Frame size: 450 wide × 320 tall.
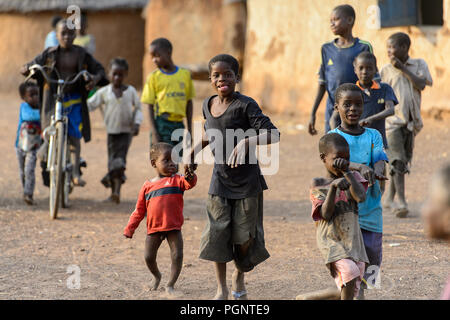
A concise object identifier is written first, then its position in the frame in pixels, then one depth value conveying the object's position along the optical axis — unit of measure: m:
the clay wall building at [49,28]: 18.83
